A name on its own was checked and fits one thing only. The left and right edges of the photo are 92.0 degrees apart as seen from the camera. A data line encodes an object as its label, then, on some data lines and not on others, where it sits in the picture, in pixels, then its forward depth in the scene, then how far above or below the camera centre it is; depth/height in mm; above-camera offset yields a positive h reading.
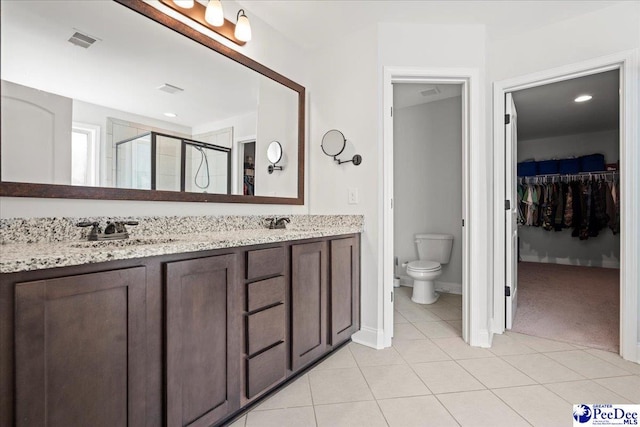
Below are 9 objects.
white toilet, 3105 -516
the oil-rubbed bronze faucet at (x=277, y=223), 2168 -59
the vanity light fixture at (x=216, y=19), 1690 +1142
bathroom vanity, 823 -403
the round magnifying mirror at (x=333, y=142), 2391 +569
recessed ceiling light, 3750 +1457
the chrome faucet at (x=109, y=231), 1291 -72
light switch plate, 2355 +145
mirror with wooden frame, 1210 +536
